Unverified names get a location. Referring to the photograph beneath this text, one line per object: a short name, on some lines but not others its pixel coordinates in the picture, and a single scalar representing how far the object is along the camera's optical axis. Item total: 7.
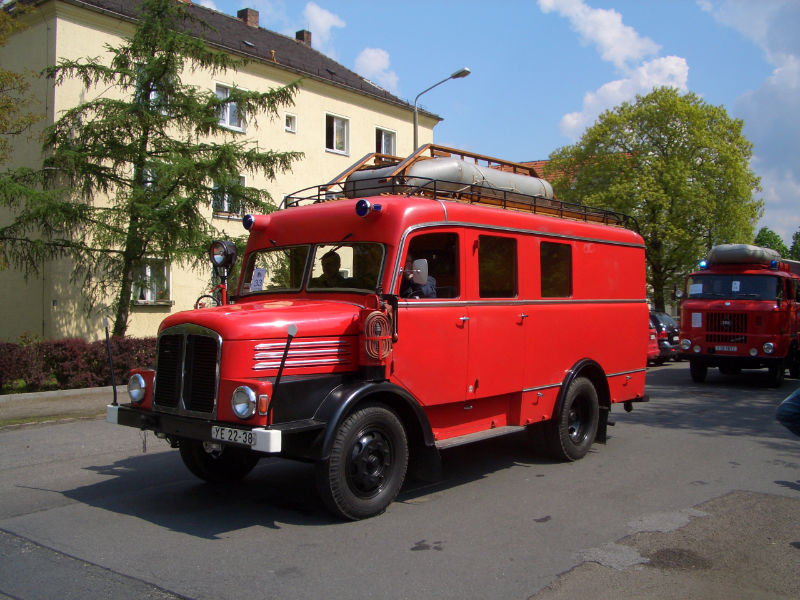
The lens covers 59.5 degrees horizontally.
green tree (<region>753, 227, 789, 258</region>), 79.81
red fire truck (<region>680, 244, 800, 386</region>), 16.02
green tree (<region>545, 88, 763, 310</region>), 30.66
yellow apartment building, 18.70
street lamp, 19.56
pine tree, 14.60
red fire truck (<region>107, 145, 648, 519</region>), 5.61
